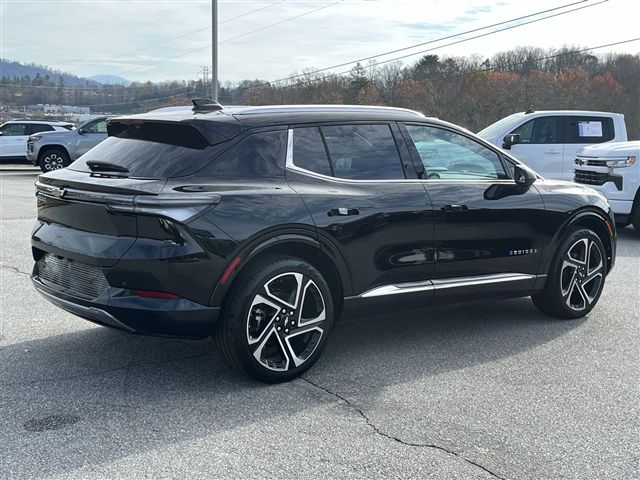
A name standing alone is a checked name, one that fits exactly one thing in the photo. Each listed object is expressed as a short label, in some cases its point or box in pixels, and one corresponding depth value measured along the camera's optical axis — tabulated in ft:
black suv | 13.17
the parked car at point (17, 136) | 80.74
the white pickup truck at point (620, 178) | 34.32
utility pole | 96.99
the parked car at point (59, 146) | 68.28
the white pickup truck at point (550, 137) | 45.39
